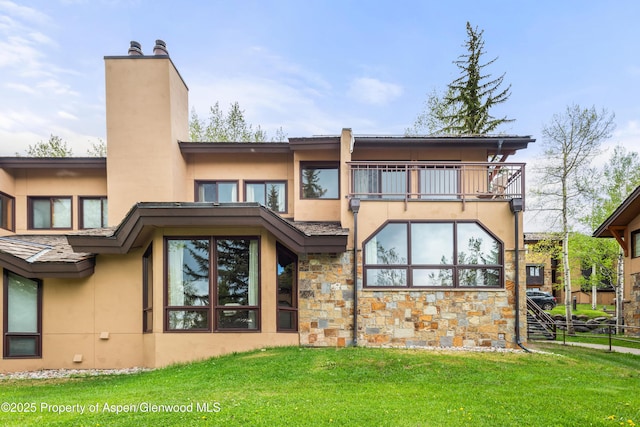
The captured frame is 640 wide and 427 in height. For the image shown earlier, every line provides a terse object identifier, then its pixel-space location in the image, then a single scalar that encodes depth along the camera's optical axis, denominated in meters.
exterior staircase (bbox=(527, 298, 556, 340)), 13.80
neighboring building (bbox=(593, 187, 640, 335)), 14.91
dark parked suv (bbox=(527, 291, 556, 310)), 25.73
